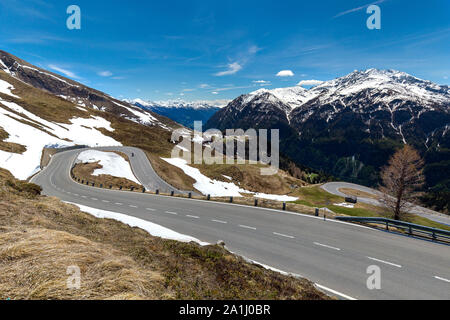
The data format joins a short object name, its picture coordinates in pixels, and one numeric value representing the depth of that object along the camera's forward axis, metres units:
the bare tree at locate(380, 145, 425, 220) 26.83
